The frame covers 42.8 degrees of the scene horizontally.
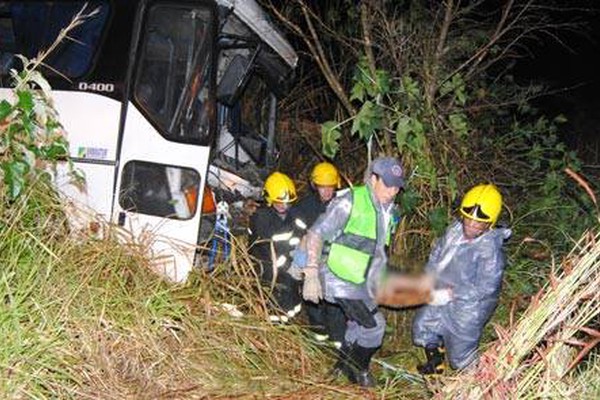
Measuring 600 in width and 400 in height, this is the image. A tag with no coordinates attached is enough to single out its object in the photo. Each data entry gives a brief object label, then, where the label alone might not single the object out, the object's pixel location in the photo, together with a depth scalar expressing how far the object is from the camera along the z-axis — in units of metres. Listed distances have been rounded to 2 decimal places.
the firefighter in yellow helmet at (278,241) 5.91
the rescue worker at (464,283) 5.14
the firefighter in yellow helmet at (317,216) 5.90
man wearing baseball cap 5.00
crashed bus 5.63
